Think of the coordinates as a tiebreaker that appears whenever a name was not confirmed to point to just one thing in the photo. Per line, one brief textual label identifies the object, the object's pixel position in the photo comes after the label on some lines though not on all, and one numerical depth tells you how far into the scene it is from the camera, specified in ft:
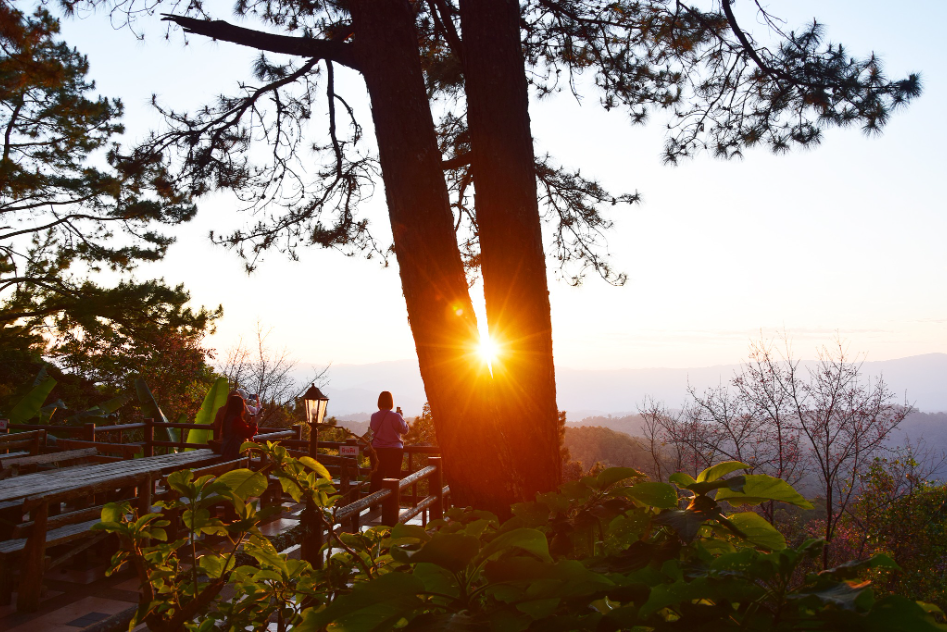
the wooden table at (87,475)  13.42
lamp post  23.95
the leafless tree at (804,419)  48.32
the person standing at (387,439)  22.21
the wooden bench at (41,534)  12.76
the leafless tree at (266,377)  69.62
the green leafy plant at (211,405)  31.22
